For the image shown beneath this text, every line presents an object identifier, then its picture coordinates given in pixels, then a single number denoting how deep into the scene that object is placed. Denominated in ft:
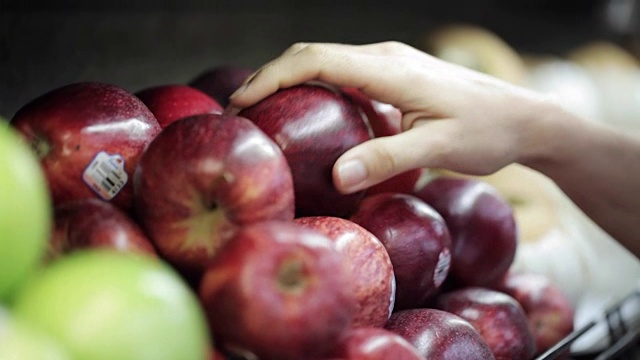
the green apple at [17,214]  1.45
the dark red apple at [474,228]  3.49
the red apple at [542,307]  3.63
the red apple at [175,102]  2.95
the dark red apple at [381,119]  3.11
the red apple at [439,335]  2.54
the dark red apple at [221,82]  3.64
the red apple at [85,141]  2.34
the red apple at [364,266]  2.36
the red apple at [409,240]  2.88
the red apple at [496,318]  3.05
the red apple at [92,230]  1.92
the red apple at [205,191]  2.07
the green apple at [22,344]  1.28
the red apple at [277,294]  1.71
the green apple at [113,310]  1.44
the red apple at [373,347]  1.97
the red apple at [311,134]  2.67
